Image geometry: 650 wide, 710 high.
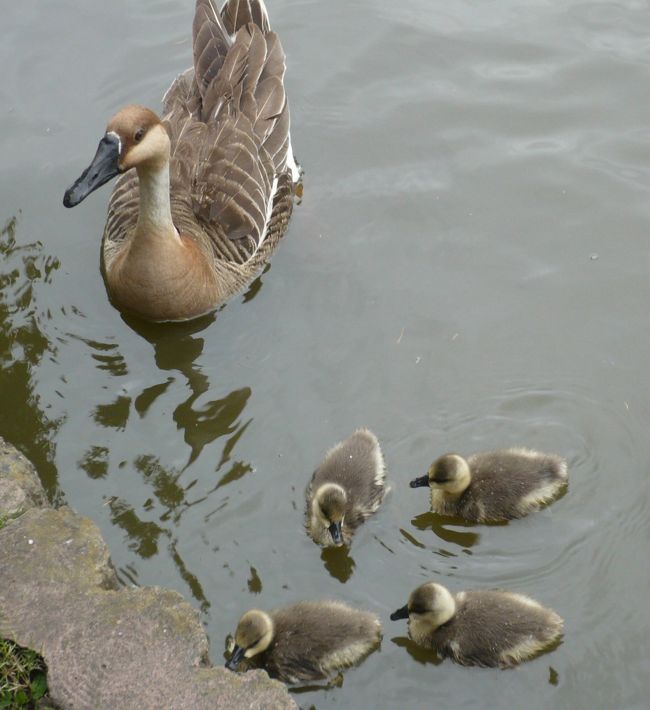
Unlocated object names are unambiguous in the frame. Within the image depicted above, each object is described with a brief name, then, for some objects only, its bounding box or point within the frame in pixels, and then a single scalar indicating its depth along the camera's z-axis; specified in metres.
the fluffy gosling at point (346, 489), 4.66
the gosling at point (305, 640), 4.20
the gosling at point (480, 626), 4.30
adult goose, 5.67
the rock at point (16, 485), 4.18
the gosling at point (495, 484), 4.86
